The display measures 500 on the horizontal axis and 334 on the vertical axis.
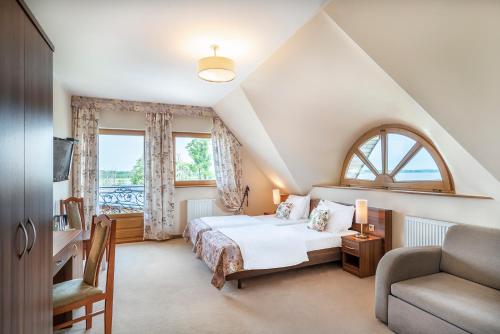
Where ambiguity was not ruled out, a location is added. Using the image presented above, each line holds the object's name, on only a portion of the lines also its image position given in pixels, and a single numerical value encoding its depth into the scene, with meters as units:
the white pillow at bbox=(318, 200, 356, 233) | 4.13
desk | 2.15
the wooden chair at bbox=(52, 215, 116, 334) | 2.05
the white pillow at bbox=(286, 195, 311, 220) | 5.02
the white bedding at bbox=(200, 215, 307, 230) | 4.41
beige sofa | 1.95
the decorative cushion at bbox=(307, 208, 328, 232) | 4.11
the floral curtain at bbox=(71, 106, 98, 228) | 4.77
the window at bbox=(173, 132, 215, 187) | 5.71
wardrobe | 1.08
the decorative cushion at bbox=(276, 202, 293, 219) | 5.04
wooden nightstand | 3.53
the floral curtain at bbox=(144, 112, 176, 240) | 5.29
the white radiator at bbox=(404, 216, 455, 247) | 3.15
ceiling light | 2.70
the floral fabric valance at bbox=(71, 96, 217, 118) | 4.86
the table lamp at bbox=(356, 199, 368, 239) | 3.76
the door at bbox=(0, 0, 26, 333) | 1.06
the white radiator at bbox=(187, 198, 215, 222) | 5.60
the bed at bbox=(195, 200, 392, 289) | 3.15
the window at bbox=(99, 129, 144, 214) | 5.24
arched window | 3.48
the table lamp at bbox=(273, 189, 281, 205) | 5.79
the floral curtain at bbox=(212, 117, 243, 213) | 5.84
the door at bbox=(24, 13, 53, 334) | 1.27
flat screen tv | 3.60
